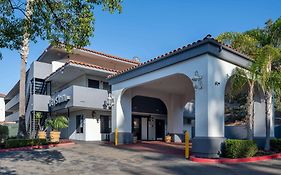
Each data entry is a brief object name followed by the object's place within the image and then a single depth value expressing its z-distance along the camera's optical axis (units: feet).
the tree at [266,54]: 32.61
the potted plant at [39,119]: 59.39
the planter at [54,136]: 50.54
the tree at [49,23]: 20.03
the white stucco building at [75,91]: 53.61
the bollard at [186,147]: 31.89
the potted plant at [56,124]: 50.65
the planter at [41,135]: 53.50
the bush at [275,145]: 35.95
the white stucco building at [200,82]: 30.97
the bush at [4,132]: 51.85
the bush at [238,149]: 29.79
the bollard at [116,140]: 46.43
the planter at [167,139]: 55.50
